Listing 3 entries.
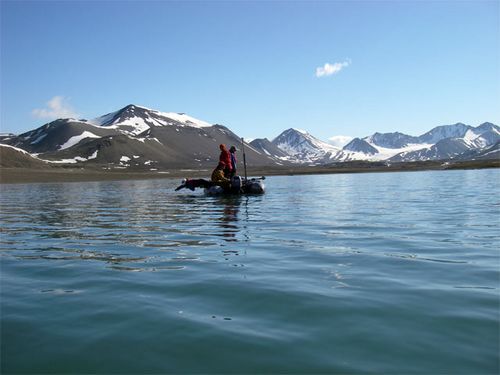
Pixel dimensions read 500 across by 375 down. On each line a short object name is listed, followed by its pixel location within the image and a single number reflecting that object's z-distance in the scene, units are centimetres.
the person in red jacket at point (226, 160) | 3397
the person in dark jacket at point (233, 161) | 3387
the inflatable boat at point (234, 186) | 3500
